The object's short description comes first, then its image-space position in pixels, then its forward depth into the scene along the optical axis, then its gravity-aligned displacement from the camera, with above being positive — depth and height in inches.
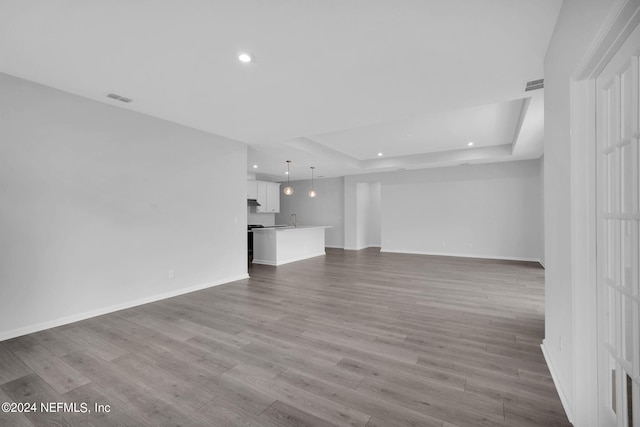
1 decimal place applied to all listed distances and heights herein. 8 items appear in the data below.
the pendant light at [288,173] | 303.1 +54.9
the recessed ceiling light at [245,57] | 101.3 +57.4
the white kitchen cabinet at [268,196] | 393.1 +27.0
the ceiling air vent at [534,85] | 123.9 +57.5
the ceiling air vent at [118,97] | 133.4 +56.8
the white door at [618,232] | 44.5 -3.4
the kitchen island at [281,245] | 281.7 -31.4
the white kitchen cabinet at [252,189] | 375.9 +34.5
